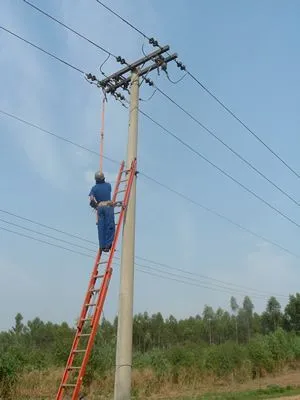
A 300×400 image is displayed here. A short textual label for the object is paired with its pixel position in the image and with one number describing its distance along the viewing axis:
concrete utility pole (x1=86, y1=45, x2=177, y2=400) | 7.82
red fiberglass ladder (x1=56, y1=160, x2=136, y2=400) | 7.32
